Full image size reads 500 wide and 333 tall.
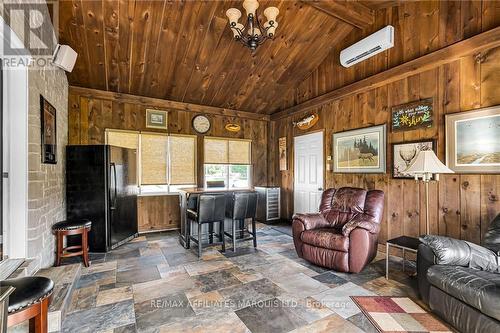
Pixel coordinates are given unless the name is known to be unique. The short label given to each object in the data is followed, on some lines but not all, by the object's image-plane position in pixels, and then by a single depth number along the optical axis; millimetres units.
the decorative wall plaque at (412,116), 3304
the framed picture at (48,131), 2693
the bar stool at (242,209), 3834
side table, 2721
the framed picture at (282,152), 6117
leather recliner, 2945
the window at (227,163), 5750
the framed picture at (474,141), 2693
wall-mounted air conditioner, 3572
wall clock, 5594
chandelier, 2957
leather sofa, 1759
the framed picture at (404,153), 3319
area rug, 1993
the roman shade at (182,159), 5340
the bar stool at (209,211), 3578
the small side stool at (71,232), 2955
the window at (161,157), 4957
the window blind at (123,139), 4777
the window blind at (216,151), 5750
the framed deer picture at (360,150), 3881
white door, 5094
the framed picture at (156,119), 5137
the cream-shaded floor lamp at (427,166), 2720
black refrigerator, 3643
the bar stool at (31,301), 1341
